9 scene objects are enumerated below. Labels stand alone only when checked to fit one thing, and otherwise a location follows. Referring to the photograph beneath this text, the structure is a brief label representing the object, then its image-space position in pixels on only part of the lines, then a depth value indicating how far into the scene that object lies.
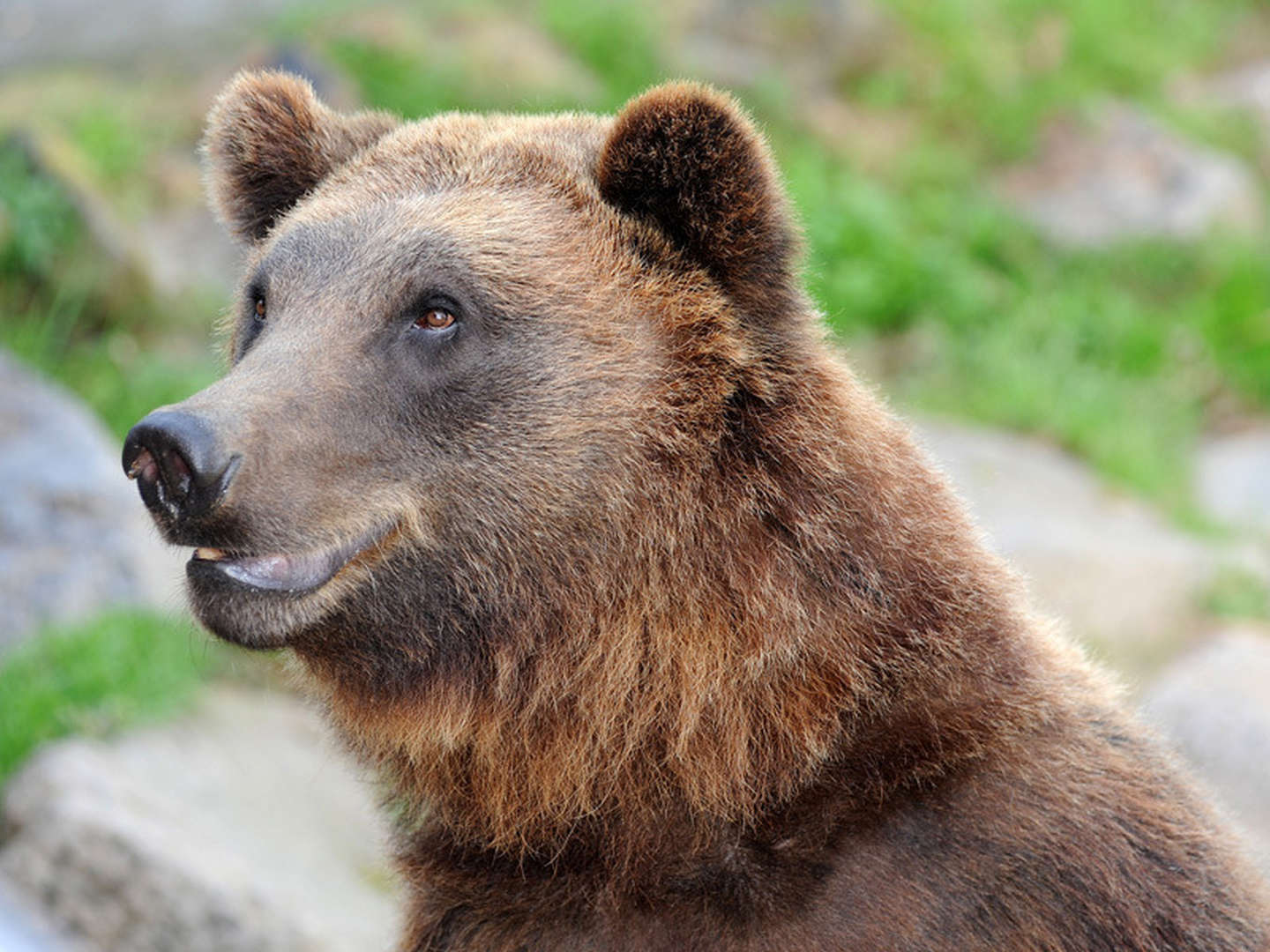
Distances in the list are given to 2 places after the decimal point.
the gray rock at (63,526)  14.62
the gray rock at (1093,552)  17.45
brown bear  6.86
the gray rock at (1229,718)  14.40
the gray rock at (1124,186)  26.19
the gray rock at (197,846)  11.41
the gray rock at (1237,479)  21.41
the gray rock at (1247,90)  30.02
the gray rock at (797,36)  28.44
